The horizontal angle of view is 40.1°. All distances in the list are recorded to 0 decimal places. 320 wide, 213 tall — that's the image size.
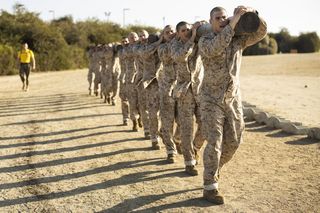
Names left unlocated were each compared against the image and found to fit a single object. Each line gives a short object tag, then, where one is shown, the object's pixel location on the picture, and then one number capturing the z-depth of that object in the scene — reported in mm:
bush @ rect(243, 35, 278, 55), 52531
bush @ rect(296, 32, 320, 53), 56719
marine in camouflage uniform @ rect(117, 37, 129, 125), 10523
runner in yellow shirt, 18328
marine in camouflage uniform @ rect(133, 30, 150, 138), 8677
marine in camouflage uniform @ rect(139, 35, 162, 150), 7906
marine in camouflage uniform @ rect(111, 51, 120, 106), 13508
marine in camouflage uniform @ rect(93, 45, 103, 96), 15984
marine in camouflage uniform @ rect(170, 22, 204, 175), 6387
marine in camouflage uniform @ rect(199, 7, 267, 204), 5215
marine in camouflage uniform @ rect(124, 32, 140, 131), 9523
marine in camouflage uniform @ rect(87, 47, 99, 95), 17072
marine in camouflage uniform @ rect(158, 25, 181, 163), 6955
